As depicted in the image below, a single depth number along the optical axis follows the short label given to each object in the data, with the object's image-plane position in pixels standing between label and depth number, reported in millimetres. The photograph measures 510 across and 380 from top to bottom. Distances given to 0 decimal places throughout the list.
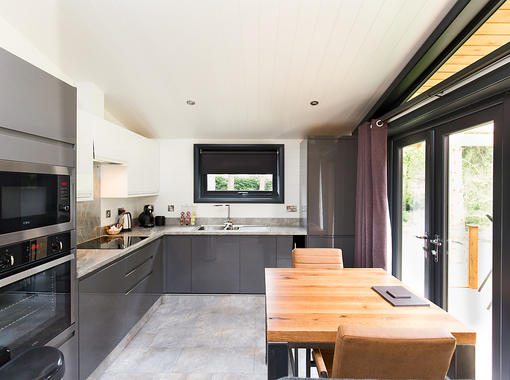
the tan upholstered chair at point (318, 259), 2123
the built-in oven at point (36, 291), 1206
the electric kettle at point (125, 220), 3136
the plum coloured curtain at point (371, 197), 2686
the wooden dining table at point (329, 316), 1146
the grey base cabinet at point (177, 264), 3215
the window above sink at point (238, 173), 3773
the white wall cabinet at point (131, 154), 2371
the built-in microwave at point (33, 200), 1194
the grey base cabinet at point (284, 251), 3211
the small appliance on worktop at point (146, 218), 3502
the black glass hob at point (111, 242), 2354
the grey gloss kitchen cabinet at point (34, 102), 1159
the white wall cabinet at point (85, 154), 2049
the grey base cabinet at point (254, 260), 3223
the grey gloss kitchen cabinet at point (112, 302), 1731
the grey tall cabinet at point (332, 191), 3193
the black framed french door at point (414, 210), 2289
